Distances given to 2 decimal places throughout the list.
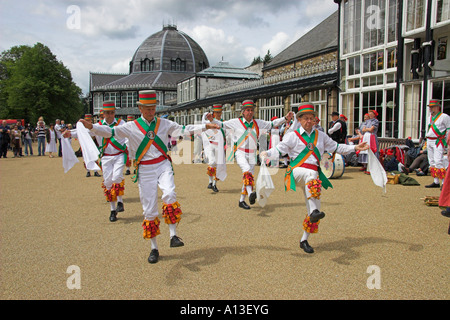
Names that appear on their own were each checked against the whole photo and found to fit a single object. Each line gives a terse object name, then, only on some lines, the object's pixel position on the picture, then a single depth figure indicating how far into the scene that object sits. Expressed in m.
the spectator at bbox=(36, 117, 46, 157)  22.67
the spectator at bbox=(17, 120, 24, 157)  29.31
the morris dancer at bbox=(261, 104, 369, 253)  5.23
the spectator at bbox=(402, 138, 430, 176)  12.27
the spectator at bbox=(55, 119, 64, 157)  23.45
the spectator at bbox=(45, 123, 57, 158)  23.62
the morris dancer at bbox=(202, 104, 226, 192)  10.26
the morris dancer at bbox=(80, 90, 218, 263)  5.05
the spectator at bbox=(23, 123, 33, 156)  24.06
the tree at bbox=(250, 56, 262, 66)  95.10
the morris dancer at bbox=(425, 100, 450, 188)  9.64
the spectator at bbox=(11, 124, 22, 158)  23.12
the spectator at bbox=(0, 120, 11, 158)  21.89
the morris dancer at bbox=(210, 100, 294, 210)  8.29
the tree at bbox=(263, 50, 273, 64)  91.51
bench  14.78
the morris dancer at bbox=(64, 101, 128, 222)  7.50
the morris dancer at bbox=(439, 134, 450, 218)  6.09
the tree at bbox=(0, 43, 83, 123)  52.62
